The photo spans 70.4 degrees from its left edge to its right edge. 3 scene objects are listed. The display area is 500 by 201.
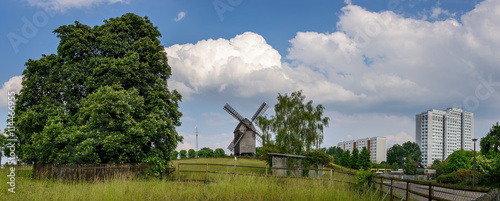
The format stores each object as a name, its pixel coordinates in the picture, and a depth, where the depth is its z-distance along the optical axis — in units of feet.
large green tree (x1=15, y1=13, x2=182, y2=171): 78.38
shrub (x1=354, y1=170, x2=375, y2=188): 62.19
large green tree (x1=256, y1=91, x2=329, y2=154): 138.31
